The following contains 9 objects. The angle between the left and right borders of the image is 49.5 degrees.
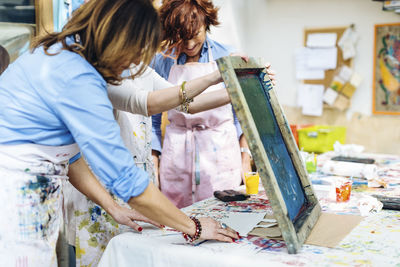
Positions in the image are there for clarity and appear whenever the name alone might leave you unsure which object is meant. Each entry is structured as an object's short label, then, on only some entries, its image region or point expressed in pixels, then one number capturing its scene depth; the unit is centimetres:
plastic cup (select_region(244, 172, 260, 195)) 202
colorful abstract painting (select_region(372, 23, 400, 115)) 434
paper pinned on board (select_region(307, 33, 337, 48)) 462
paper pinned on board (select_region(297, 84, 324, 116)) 477
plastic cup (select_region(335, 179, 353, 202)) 186
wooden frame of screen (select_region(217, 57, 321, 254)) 128
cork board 458
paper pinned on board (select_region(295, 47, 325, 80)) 477
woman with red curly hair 246
